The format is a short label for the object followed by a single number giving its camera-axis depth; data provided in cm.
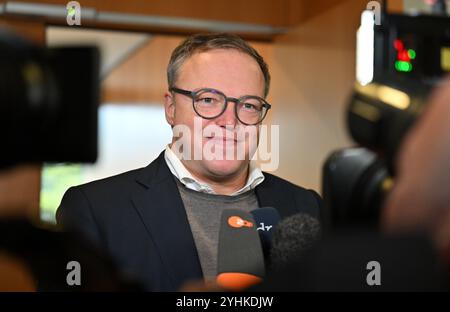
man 163
